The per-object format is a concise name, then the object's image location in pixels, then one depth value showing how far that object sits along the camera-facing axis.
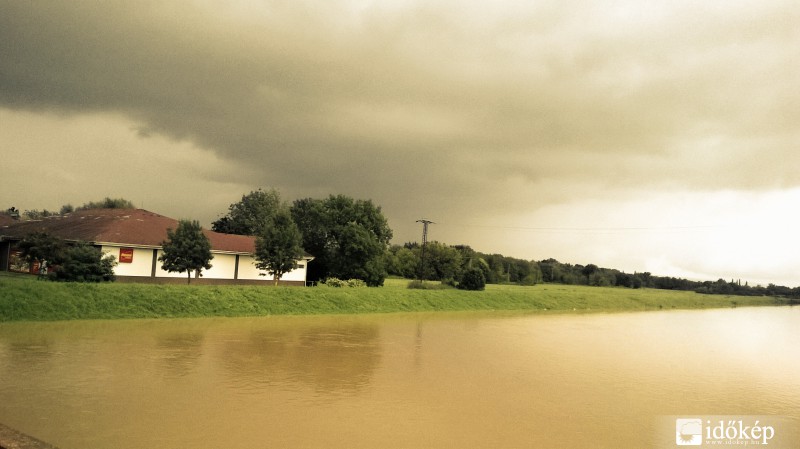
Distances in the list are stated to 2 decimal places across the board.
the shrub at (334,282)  43.83
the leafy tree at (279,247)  40.41
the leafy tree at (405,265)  75.38
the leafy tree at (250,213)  67.06
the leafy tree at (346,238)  48.56
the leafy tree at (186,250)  35.47
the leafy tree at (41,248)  30.30
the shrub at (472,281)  55.34
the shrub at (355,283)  44.66
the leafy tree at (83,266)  28.47
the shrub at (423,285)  52.31
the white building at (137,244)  35.94
